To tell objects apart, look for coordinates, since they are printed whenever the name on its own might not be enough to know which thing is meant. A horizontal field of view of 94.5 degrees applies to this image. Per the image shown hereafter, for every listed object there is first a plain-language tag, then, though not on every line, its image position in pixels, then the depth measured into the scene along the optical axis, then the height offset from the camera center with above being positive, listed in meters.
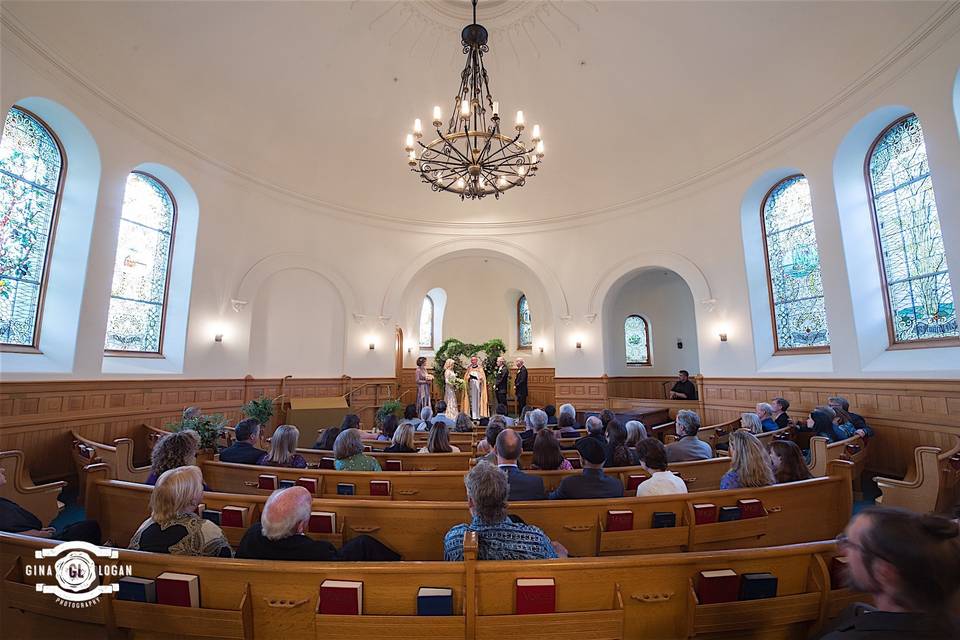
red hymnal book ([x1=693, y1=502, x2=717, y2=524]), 2.69 -0.75
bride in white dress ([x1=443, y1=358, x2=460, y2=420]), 10.80 +0.00
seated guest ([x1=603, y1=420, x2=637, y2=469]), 4.10 -0.56
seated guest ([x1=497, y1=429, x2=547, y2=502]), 3.01 -0.57
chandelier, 4.78 +2.72
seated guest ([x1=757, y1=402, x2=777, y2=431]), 6.07 -0.39
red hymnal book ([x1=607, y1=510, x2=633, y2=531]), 2.65 -0.77
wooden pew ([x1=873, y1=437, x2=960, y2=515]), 3.74 -0.84
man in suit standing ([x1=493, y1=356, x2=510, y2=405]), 11.60 +0.27
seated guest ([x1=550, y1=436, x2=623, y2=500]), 2.93 -0.61
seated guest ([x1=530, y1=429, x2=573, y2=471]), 3.49 -0.50
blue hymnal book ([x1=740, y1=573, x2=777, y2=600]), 1.67 -0.74
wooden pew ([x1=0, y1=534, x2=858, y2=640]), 1.60 -0.79
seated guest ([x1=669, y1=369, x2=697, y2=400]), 10.17 -0.02
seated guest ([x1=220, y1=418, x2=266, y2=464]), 4.02 -0.52
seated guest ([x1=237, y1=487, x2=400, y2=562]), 1.97 -0.65
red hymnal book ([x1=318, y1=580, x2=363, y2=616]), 1.60 -0.74
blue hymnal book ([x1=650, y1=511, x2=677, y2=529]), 2.69 -0.79
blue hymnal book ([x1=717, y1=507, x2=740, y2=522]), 2.75 -0.77
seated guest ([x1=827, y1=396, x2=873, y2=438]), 5.64 -0.43
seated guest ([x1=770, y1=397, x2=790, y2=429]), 6.20 -0.37
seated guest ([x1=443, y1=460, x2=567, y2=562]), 2.00 -0.64
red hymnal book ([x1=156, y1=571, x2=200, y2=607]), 1.64 -0.72
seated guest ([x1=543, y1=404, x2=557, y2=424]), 7.78 -0.40
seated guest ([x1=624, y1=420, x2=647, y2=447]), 4.43 -0.43
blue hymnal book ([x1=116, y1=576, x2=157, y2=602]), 1.61 -0.71
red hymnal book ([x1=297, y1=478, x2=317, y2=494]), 3.34 -0.69
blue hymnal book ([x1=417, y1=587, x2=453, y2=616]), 1.58 -0.75
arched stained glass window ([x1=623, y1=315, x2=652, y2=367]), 13.16 +1.44
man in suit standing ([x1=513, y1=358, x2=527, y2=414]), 11.75 +0.14
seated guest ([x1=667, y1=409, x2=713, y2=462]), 4.28 -0.55
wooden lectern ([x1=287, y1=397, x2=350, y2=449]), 8.17 -0.45
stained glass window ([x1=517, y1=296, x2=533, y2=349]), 14.34 +2.05
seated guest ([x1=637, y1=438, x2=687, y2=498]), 3.01 -0.59
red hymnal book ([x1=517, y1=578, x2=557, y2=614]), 1.62 -0.75
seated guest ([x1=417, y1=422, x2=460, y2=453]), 4.55 -0.51
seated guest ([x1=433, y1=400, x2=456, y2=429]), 9.92 -0.38
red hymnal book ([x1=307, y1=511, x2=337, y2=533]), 2.58 -0.75
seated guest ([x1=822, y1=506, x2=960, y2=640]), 1.12 -0.49
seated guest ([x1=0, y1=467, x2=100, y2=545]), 2.37 -0.75
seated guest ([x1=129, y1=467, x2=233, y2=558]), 2.03 -0.62
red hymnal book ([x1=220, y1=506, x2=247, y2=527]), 2.68 -0.75
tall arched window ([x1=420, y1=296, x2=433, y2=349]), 14.28 +2.14
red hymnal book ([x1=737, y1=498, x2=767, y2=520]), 2.78 -0.75
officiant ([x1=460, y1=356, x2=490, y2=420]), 10.75 -0.01
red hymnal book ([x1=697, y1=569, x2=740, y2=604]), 1.66 -0.74
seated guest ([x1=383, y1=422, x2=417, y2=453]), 4.64 -0.52
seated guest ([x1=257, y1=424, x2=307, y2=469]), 3.89 -0.51
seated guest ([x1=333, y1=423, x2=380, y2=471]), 3.74 -0.54
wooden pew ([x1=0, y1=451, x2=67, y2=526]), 3.79 -0.86
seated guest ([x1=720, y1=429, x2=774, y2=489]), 3.01 -0.52
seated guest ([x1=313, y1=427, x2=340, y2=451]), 5.44 -0.59
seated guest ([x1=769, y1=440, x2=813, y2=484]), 3.16 -0.55
